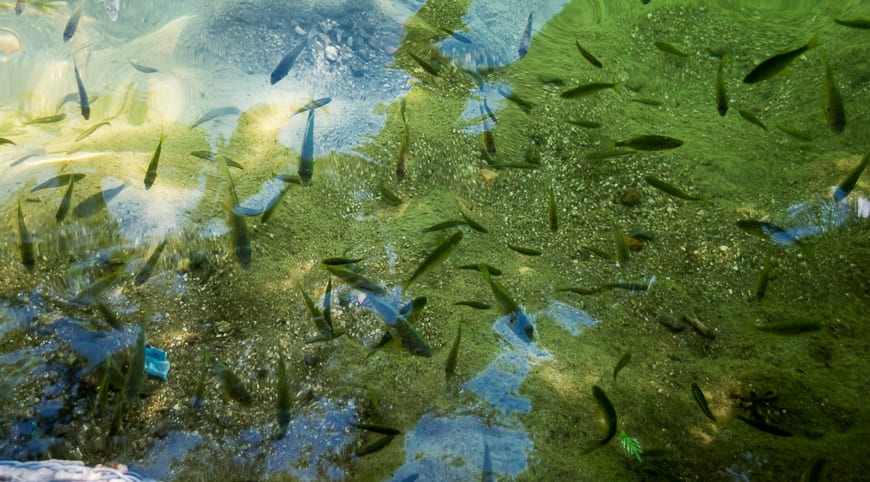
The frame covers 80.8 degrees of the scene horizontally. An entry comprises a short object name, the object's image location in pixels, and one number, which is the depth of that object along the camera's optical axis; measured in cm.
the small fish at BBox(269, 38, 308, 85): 364
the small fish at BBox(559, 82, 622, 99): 296
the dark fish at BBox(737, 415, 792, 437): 226
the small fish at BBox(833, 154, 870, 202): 278
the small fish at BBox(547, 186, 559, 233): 298
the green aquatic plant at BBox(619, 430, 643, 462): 223
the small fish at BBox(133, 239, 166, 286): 286
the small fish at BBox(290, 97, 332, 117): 354
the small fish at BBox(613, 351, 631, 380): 241
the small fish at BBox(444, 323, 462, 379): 247
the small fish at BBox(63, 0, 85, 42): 410
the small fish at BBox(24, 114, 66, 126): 355
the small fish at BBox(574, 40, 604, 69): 315
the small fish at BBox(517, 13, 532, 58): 387
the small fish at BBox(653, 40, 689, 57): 333
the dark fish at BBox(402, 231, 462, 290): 255
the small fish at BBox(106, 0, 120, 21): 439
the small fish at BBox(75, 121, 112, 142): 342
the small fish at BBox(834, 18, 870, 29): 324
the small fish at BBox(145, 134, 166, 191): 294
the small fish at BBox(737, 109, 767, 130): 306
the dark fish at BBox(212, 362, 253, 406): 243
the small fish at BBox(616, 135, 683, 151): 276
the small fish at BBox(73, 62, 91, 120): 353
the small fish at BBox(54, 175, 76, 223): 298
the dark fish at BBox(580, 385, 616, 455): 221
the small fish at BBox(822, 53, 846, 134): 291
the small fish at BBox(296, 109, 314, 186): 316
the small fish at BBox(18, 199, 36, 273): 284
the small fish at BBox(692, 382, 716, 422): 233
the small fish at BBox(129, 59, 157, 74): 382
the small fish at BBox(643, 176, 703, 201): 288
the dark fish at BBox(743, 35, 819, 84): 253
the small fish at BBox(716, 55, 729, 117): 288
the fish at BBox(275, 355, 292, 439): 237
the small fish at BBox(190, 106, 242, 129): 355
